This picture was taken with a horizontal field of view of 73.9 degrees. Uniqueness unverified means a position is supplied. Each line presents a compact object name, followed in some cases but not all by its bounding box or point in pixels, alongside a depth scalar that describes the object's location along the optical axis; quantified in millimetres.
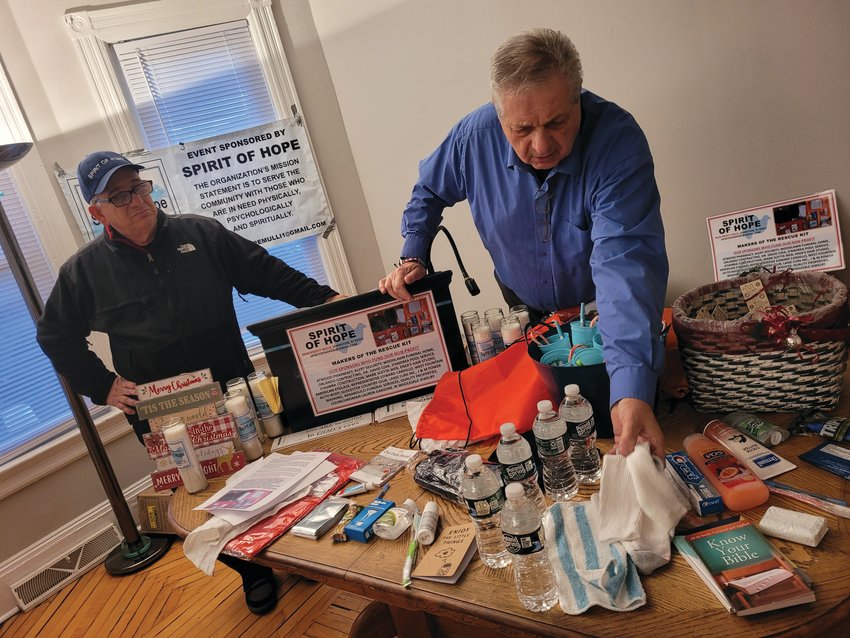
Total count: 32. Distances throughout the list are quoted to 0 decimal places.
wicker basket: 1096
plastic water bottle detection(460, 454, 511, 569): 1013
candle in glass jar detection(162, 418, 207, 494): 1548
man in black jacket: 2133
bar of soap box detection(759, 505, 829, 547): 879
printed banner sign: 2848
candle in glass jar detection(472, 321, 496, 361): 1597
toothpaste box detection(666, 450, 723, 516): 987
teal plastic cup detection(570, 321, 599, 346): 1304
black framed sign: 1649
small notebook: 1001
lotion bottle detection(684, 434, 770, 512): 984
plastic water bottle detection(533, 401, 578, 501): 1104
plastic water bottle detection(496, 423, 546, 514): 1087
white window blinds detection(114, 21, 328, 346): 2855
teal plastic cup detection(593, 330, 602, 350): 1277
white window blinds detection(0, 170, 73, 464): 2506
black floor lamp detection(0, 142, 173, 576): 2119
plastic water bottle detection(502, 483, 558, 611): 904
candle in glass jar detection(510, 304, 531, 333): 1632
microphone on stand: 1724
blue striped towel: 870
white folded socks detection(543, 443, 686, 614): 880
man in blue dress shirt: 1143
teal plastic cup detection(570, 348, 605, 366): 1237
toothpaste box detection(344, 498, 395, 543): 1168
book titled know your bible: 791
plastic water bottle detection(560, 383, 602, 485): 1139
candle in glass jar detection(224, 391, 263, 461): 1633
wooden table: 792
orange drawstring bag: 1354
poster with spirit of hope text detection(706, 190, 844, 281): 1839
